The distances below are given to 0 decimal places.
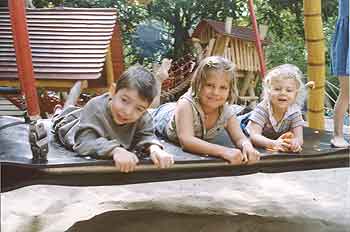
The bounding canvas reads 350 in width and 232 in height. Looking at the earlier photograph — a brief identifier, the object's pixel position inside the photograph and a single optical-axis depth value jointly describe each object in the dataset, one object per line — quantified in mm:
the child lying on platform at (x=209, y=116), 1171
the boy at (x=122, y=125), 1044
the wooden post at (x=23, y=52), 1319
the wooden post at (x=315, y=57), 1811
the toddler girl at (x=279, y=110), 1399
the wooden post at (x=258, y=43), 1885
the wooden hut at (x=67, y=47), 2150
